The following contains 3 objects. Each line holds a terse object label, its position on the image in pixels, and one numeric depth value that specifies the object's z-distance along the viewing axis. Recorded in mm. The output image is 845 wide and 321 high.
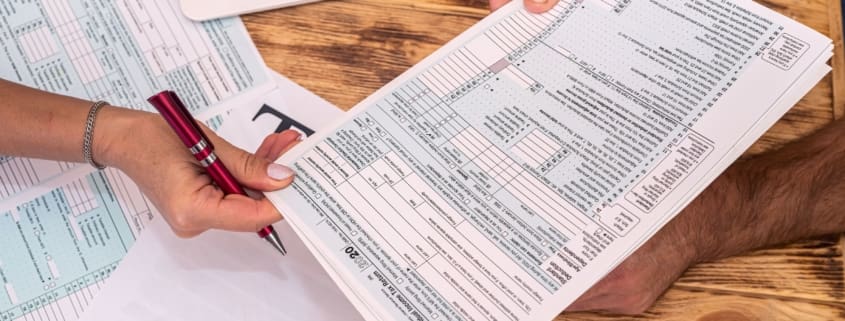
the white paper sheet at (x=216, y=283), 673
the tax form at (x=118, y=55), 777
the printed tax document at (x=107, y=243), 692
